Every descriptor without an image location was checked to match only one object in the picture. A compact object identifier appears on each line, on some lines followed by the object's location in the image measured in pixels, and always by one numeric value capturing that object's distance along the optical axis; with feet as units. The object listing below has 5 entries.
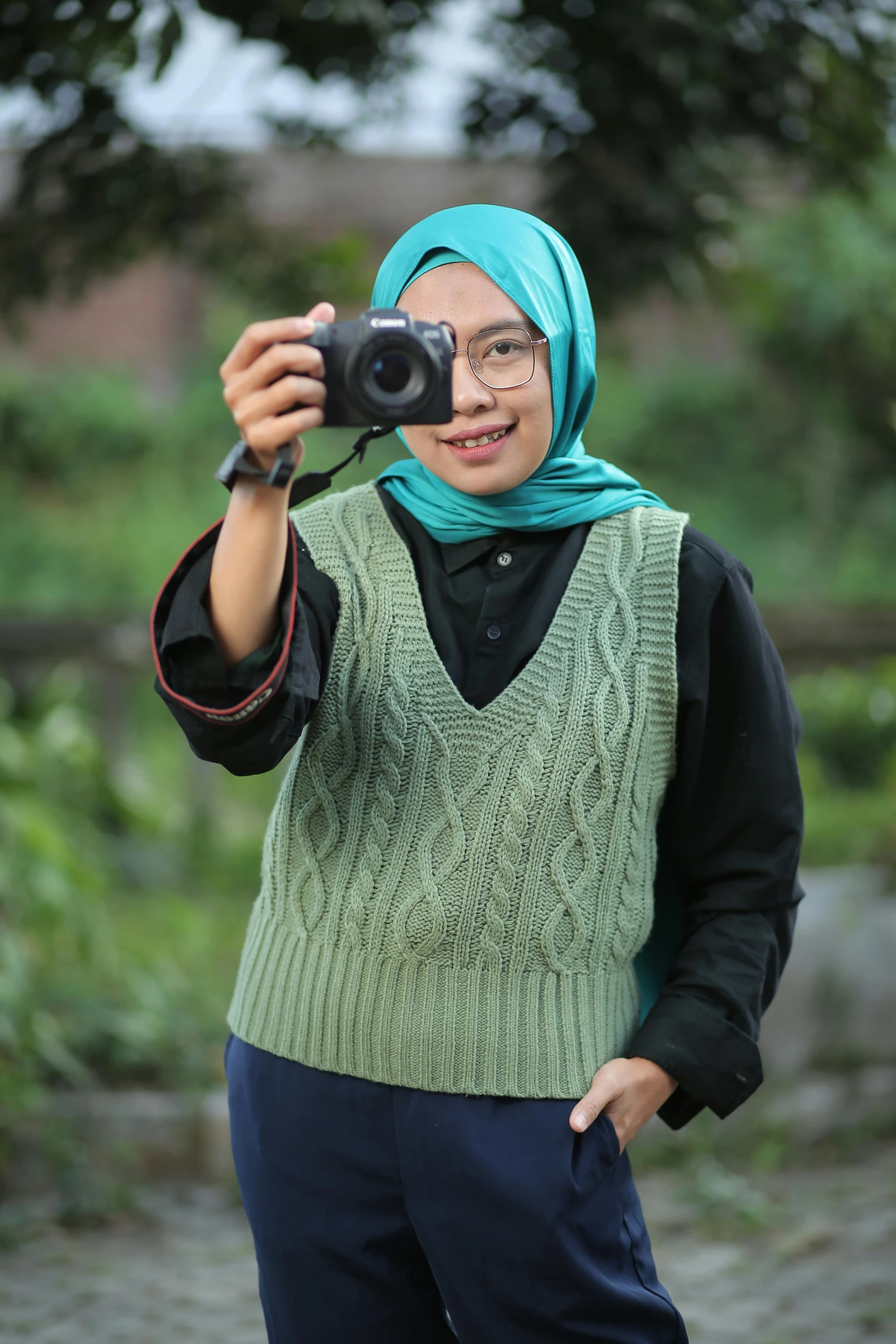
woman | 9.32
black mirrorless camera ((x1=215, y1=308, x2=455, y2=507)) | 8.29
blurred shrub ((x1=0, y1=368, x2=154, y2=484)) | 55.06
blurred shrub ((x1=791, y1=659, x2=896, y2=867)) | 29.43
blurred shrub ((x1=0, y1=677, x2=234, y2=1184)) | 21.12
